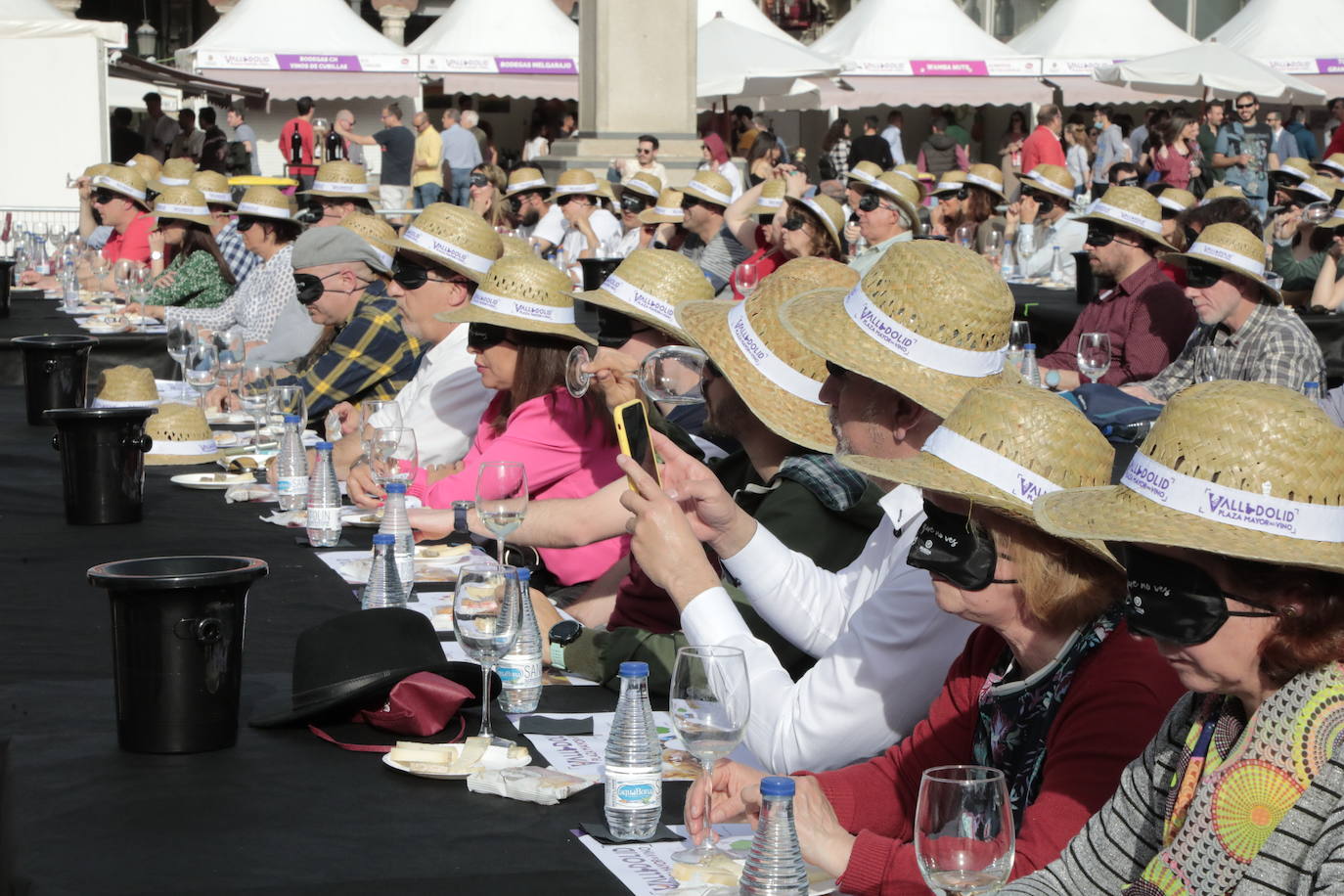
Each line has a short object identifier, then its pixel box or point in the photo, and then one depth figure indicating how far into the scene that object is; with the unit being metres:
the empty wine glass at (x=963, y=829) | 1.82
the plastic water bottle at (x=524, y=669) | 2.79
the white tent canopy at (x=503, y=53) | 23.42
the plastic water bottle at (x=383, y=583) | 3.45
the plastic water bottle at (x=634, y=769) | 2.29
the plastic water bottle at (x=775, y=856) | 1.92
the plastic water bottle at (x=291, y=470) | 4.57
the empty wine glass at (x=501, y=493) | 3.47
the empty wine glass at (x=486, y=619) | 2.60
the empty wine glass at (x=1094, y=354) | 6.78
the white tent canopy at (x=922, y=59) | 22.08
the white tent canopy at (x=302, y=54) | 23.14
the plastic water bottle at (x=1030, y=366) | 6.71
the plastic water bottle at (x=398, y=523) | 3.81
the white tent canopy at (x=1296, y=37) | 21.44
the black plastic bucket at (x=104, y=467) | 4.27
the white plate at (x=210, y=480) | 5.02
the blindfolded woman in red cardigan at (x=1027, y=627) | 2.11
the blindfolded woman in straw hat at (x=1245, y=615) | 1.75
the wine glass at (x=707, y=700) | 2.21
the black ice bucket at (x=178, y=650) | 2.50
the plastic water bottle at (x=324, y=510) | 4.13
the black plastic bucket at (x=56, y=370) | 5.86
